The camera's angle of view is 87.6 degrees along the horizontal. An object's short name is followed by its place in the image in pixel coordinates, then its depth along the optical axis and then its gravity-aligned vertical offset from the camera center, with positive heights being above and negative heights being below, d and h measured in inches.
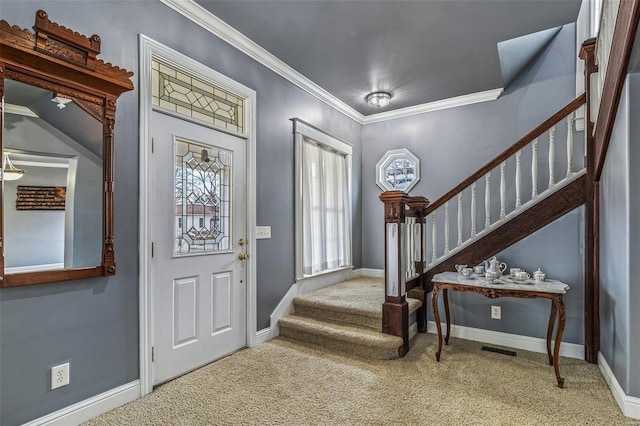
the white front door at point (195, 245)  97.8 -8.9
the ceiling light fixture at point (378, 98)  166.7 +60.1
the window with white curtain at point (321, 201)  152.0 +8.0
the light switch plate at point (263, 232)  129.4 -5.9
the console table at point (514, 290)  96.7 -22.9
